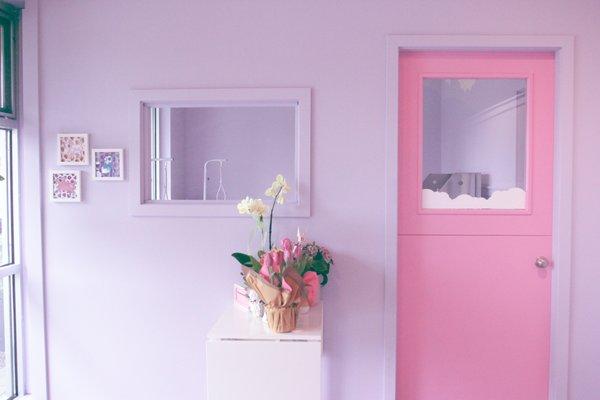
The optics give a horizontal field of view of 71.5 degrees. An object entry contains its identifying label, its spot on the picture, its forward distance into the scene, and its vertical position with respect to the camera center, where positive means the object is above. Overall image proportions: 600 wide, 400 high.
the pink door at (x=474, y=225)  2.25 -0.18
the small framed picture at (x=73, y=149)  2.28 +0.23
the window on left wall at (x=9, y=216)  2.29 -0.15
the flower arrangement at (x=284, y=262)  1.76 -0.33
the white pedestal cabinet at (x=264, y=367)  1.71 -0.73
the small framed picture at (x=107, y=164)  2.27 +0.14
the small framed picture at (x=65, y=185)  2.29 +0.03
